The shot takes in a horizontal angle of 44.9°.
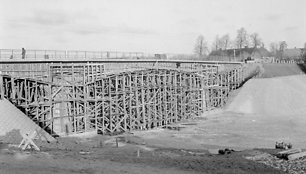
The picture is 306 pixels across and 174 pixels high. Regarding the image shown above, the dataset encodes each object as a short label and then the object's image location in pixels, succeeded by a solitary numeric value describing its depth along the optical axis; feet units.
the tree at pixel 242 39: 382.16
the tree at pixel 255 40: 386.89
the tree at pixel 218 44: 402.93
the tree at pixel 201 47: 379.55
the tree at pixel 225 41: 396.41
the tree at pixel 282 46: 435.53
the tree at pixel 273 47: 465.63
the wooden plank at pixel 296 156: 67.67
